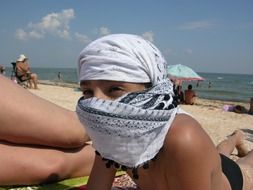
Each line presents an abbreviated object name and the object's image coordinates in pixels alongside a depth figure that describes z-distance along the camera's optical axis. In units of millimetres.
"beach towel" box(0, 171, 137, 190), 1751
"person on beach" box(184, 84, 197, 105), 11469
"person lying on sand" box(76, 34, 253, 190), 1077
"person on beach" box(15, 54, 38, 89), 11207
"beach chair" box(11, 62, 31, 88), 11338
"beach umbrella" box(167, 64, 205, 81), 12724
